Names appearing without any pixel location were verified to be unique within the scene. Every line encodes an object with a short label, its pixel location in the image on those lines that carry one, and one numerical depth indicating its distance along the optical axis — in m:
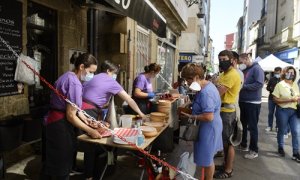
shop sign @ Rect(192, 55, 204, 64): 15.13
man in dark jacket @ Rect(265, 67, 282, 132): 7.18
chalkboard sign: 3.70
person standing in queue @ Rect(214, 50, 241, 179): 3.84
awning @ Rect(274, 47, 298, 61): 19.64
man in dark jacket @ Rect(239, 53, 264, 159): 4.84
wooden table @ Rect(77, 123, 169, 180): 2.74
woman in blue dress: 2.92
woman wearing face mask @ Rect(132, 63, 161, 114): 4.90
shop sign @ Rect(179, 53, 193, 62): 19.21
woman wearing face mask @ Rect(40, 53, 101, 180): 2.65
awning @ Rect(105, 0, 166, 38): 3.88
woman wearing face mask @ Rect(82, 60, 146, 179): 3.28
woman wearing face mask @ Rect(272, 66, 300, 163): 4.84
